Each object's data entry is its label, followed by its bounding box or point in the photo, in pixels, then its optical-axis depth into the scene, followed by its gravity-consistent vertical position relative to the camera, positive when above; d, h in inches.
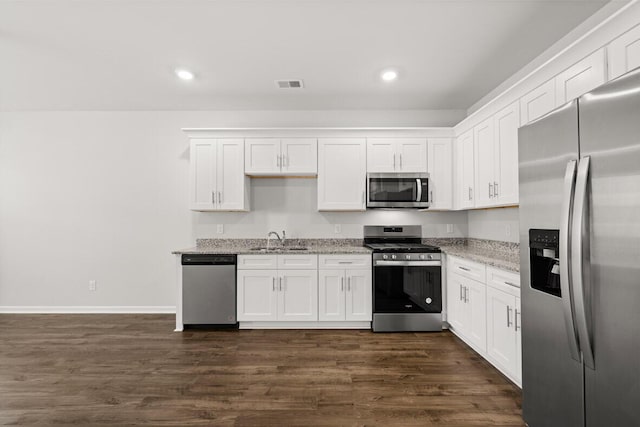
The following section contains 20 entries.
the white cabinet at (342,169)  159.3 +24.3
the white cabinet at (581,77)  72.7 +34.3
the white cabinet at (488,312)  95.2 -32.8
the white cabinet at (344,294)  146.5 -34.5
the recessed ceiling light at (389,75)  133.0 +60.0
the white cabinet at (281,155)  159.5 +31.2
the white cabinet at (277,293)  147.0 -34.2
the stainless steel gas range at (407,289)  143.6 -31.7
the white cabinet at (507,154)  107.0 +22.3
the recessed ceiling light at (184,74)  132.0 +60.2
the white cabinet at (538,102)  89.6 +34.4
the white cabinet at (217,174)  159.3 +21.9
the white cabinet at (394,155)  159.5 +31.2
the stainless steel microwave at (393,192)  157.2 +12.8
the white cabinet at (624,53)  63.9 +34.2
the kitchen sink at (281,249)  152.6 -15.0
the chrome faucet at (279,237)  167.9 -10.0
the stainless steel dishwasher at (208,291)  146.3 -33.1
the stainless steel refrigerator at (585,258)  47.1 -6.7
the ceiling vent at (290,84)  142.1 +60.1
